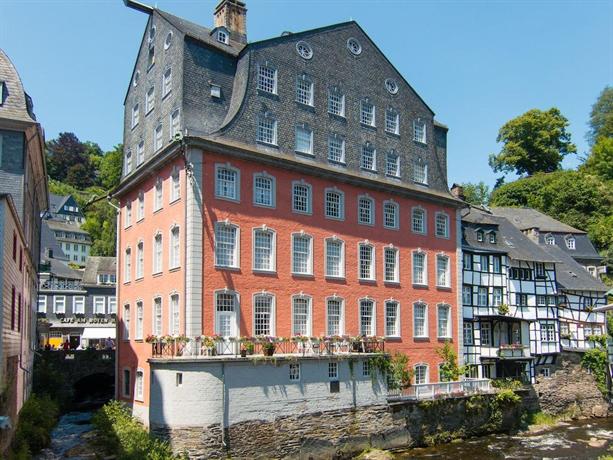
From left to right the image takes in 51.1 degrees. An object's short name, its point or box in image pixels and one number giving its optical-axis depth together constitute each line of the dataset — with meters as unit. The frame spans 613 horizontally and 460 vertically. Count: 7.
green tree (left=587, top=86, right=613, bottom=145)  84.96
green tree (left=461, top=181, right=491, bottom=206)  79.69
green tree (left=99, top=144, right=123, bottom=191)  93.81
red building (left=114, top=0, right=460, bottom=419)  26.97
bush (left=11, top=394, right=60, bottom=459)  21.66
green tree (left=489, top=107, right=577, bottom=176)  73.94
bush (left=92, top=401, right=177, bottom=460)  22.08
